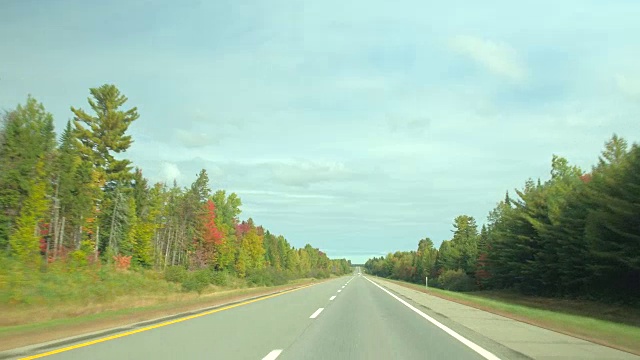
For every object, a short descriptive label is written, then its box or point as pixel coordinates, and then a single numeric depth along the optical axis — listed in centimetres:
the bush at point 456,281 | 8462
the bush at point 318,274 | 18475
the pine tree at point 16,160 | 4481
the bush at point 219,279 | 5738
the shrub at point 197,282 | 4834
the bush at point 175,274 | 5600
